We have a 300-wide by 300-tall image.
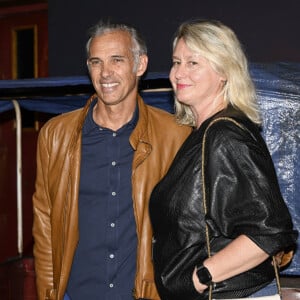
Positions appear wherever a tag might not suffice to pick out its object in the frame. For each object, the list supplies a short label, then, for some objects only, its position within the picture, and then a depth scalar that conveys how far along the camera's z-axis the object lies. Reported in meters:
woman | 1.88
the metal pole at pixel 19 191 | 4.11
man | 2.57
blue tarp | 3.19
